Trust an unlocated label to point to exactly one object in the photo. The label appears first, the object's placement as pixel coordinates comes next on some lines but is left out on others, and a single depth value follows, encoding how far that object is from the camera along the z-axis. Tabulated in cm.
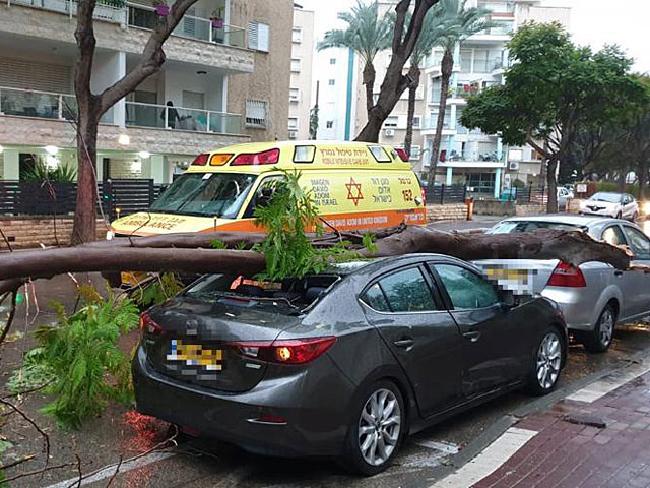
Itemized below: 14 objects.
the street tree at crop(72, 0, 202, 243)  1359
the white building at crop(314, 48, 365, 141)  7019
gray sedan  388
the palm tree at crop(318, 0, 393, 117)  3775
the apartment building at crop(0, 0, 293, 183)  2038
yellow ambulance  881
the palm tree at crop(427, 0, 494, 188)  3644
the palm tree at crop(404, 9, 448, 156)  3503
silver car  718
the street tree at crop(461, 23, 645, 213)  2112
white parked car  3173
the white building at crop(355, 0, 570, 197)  5669
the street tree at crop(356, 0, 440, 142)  1456
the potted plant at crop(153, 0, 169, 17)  1955
